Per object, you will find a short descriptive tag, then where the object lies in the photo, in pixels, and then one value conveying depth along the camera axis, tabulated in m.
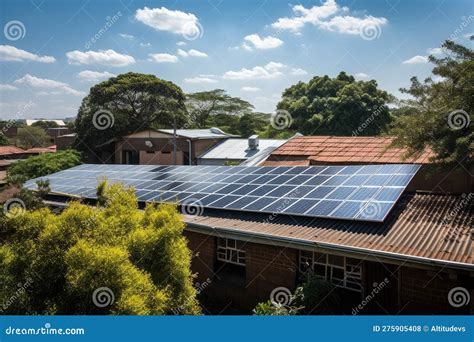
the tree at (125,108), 38.12
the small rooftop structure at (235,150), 29.06
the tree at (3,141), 56.00
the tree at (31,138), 57.91
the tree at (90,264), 5.29
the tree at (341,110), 37.03
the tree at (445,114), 9.66
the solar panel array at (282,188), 9.62
